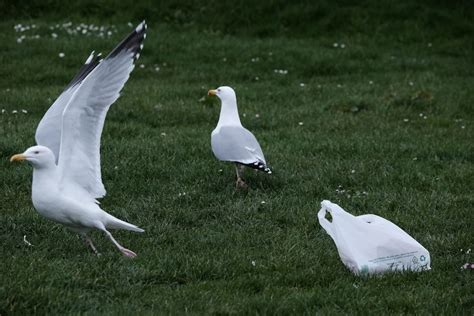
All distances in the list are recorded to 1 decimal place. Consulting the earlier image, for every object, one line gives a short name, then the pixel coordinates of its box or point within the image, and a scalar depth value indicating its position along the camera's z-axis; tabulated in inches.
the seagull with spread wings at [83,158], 389.1
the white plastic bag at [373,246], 374.0
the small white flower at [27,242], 406.7
